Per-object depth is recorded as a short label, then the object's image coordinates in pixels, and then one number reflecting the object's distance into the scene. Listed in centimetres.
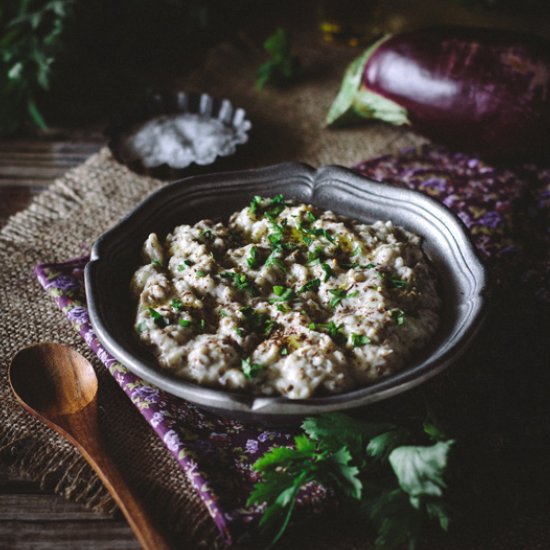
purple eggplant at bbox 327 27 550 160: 95
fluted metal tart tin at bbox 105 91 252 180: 96
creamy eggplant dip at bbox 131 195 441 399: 70
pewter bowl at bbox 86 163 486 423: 68
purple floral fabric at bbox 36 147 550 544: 70
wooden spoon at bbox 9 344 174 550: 68
